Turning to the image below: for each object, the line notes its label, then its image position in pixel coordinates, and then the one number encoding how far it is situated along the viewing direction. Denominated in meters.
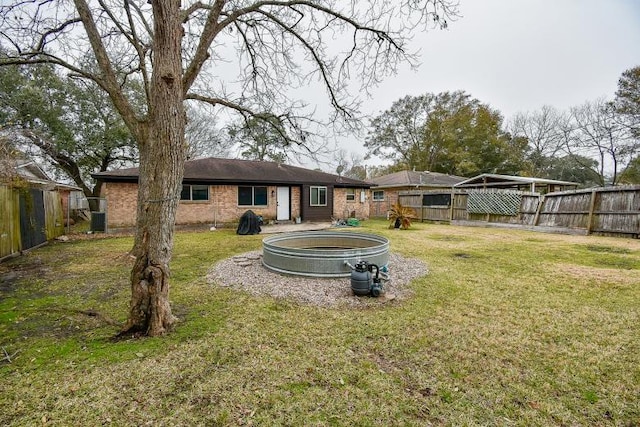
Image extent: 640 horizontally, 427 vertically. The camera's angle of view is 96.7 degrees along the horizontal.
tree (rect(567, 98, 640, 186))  22.53
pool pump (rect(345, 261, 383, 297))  4.32
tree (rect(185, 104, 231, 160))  23.27
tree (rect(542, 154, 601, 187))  28.77
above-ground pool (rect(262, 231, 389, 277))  5.29
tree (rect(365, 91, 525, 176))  26.12
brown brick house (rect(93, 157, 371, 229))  11.45
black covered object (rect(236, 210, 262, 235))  11.34
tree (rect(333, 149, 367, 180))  41.66
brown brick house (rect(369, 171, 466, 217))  20.97
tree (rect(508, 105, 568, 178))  30.28
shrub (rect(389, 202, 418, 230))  13.31
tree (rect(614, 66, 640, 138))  19.44
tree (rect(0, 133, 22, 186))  5.32
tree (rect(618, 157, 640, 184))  21.88
